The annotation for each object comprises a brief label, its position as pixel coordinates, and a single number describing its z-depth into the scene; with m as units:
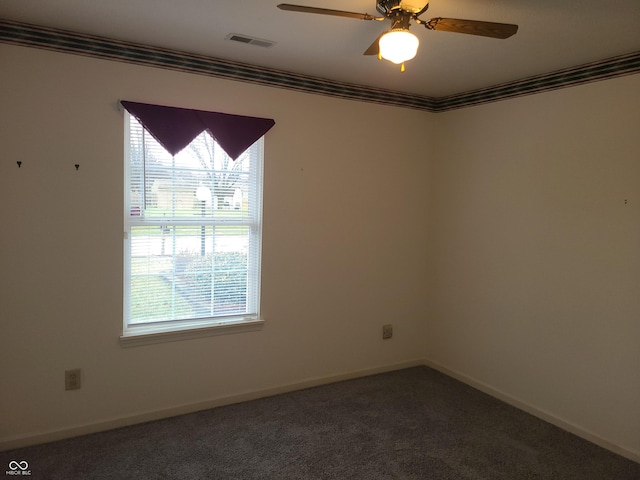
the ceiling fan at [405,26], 1.73
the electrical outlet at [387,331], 3.82
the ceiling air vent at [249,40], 2.48
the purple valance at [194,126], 2.74
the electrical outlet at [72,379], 2.65
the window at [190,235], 2.82
